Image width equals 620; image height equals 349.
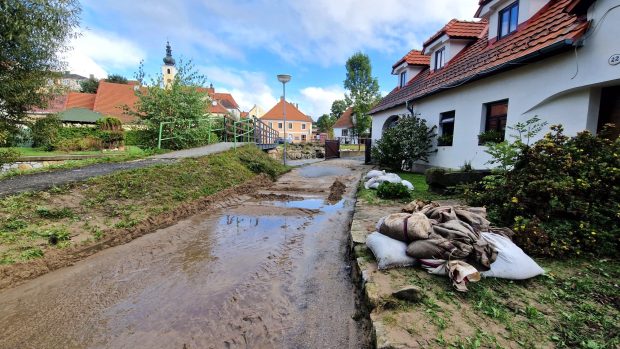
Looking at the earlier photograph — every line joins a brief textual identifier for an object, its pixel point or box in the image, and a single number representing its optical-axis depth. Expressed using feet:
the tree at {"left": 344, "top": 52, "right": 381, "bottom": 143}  132.98
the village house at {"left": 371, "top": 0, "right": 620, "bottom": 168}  16.94
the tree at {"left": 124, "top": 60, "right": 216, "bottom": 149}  41.96
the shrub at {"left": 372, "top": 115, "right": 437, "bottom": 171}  37.22
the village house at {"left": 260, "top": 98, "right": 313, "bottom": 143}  206.08
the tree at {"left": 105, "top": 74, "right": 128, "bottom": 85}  185.14
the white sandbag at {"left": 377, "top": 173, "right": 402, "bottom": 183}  27.61
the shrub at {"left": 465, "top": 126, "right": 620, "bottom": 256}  11.50
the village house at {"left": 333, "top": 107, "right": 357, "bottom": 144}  165.66
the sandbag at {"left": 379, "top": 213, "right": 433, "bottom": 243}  10.71
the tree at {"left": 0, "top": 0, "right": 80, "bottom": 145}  22.98
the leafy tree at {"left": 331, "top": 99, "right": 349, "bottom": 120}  253.24
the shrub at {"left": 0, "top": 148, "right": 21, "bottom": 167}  28.82
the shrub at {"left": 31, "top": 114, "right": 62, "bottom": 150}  29.94
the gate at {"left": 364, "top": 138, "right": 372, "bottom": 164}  58.70
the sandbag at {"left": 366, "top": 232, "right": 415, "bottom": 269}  10.61
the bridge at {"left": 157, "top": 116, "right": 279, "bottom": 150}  42.52
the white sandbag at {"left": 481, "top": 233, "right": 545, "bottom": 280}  9.46
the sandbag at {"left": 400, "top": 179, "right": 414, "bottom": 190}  26.65
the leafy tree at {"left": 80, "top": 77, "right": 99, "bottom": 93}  171.94
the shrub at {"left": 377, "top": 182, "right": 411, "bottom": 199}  22.89
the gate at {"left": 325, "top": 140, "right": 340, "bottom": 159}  78.79
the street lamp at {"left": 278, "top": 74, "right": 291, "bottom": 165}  47.07
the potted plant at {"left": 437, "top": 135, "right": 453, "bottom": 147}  33.37
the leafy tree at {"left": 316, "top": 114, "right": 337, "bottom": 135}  223.61
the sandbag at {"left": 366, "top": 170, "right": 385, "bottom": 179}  30.14
